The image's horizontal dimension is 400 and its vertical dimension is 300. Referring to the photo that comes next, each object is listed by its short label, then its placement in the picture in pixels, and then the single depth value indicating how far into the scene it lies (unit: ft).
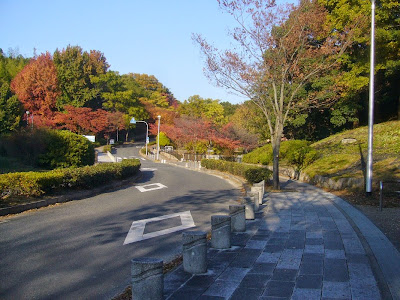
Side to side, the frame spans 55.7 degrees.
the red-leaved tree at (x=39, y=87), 175.83
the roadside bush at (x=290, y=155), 79.97
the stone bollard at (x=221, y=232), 22.33
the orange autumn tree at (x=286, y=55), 53.72
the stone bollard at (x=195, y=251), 18.10
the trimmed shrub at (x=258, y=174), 58.75
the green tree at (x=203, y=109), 195.53
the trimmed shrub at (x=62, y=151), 70.79
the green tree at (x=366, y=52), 69.00
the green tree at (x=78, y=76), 201.57
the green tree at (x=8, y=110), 161.17
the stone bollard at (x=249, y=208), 32.45
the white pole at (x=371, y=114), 43.16
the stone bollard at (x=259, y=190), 40.47
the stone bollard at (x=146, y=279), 13.78
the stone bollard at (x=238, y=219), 27.04
